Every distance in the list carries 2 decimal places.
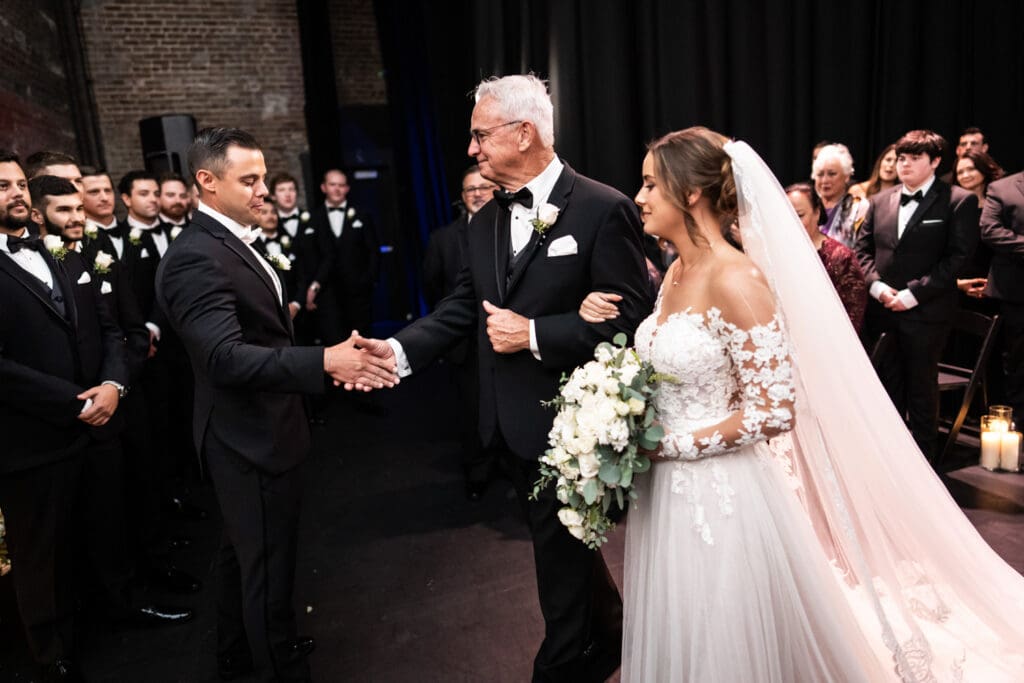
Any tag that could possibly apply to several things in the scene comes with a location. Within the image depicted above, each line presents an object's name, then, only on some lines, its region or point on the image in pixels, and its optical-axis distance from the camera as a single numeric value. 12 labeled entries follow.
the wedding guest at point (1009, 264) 4.35
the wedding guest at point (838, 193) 4.85
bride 1.79
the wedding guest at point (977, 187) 4.84
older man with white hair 2.10
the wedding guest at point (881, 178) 4.97
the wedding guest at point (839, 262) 3.61
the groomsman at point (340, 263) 6.25
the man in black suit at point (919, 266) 3.98
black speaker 7.37
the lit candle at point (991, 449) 3.98
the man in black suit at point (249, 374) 2.09
